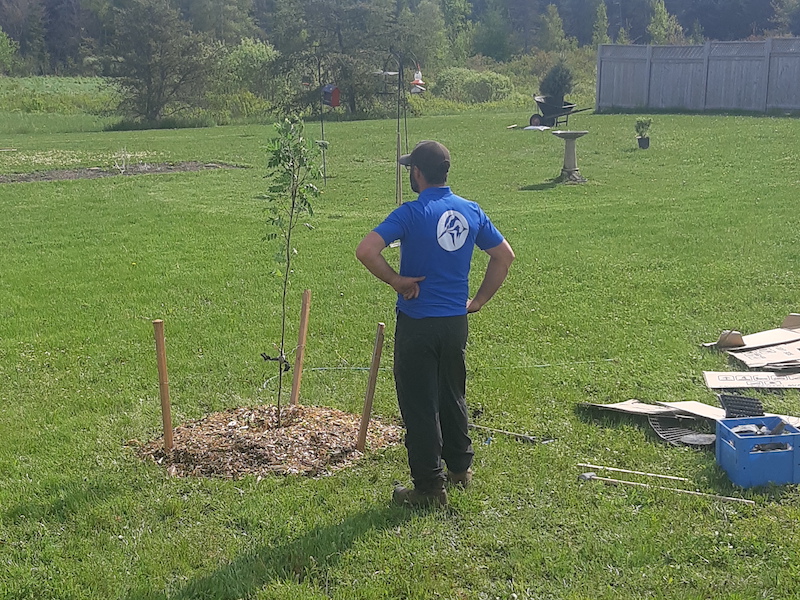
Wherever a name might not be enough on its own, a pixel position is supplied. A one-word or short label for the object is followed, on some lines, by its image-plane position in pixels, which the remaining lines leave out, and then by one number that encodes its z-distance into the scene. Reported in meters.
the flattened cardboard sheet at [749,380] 5.84
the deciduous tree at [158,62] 39.41
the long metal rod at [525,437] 5.10
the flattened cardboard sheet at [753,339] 6.61
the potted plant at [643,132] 20.27
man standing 4.01
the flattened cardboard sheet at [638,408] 5.30
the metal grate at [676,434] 4.89
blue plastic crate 4.26
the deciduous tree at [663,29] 53.16
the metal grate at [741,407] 4.86
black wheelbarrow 26.56
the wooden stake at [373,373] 4.72
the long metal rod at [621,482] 4.29
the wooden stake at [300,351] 5.23
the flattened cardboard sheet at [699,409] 5.13
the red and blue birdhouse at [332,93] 15.92
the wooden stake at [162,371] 4.75
